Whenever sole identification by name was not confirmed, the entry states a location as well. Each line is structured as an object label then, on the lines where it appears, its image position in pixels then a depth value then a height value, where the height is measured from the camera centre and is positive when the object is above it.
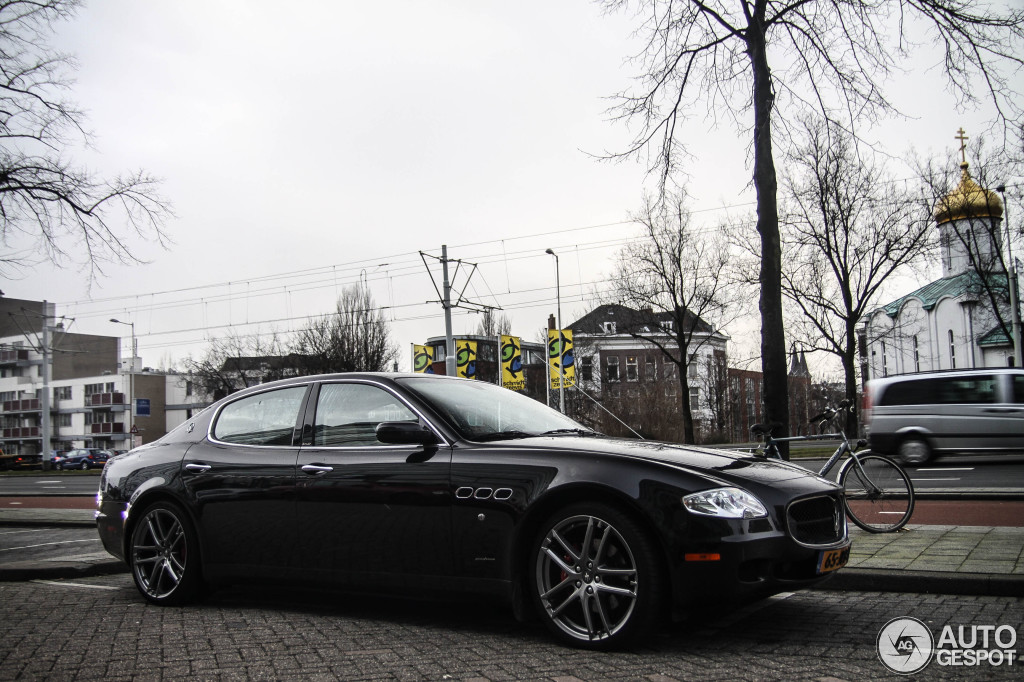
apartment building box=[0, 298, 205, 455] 90.94 +3.01
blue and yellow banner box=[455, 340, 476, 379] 36.64 +2.29
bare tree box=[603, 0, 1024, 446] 7.88 +3.31
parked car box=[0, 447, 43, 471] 60.53 -2.52
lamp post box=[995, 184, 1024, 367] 30.43 +3.36
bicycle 7.44 -0.80
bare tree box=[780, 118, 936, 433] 35.72 +6.47
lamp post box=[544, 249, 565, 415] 36.09 +4.24
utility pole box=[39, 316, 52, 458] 49.39 +1.24
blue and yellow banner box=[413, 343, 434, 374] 37.69 +2.34
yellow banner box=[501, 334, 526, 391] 36.47 +2.09
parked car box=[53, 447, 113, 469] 58.56 -2.34
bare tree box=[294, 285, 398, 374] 52.31 +4.73
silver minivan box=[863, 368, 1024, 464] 17.22 -0.42
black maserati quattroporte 4.06 -0.52
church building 34.12 +4.95
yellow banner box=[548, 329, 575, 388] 36.24 +2.37
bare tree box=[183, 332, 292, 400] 63.00 +4.21
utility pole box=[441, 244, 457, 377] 31.12 +2.97
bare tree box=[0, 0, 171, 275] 14.25 +4.21
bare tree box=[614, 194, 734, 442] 41.09 +5.91
